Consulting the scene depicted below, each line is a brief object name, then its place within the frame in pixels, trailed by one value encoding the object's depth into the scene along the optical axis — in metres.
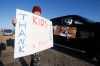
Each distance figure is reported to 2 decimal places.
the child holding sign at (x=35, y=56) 1.38
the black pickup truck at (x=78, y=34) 2.41
